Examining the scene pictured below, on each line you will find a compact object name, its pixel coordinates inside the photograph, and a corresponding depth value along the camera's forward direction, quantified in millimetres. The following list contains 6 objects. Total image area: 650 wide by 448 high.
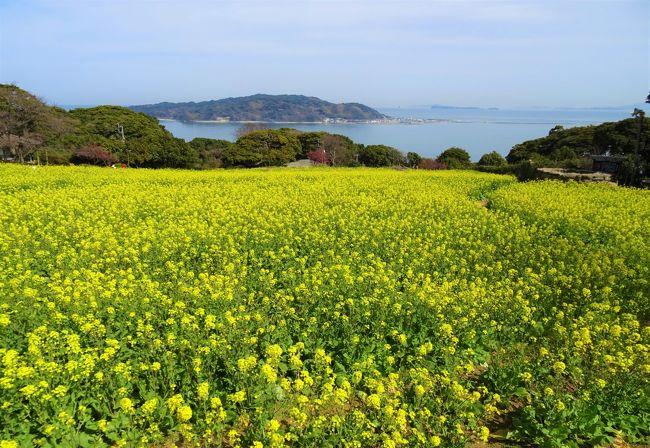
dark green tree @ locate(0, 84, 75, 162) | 37000
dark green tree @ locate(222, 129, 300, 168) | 60812
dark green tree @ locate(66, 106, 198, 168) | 47969
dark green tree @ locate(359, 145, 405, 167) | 68125
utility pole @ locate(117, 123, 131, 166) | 46875
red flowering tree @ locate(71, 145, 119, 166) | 43344
